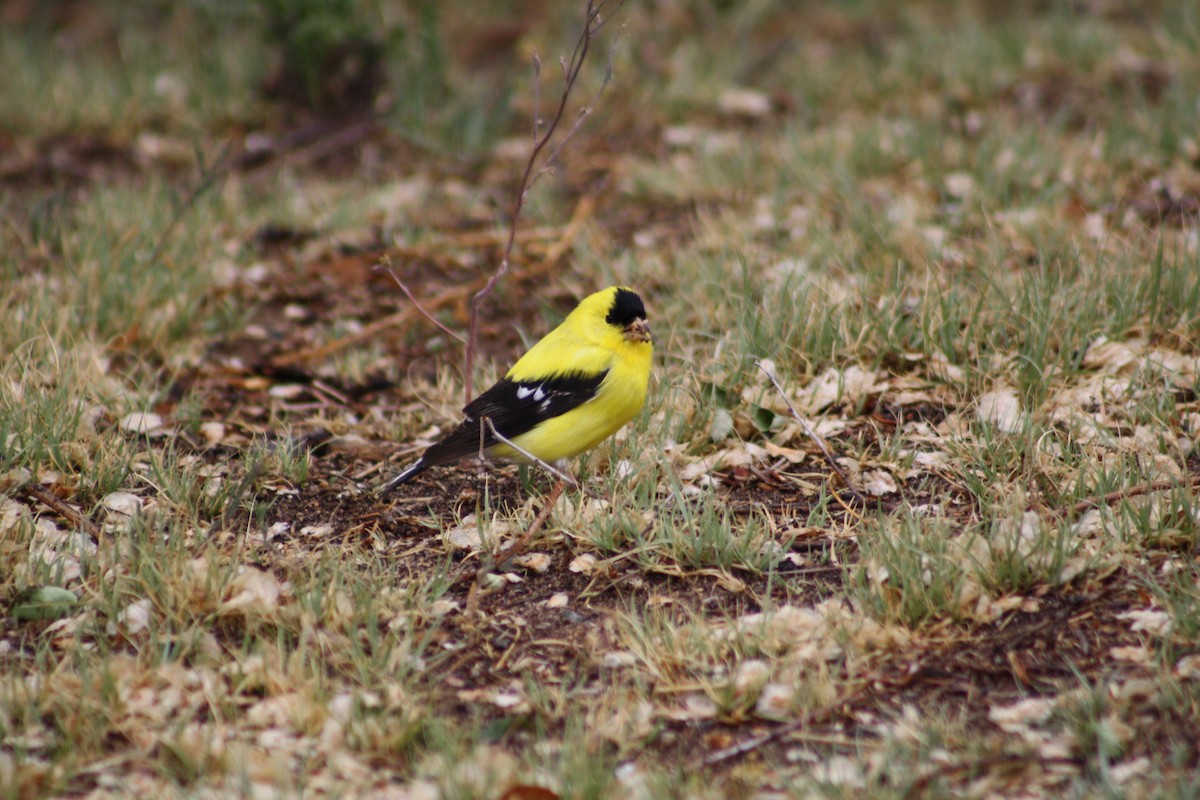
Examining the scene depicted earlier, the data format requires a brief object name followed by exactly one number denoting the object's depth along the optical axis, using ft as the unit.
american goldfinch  27.30
